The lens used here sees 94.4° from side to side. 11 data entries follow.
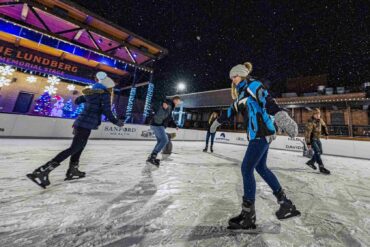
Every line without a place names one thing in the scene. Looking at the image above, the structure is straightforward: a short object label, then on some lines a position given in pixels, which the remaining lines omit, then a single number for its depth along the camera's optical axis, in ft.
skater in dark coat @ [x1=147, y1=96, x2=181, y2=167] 12.91
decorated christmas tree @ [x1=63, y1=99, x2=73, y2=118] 41.24
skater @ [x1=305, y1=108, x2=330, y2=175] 14.36
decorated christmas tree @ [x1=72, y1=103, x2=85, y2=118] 40.97
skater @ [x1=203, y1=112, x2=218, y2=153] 23.41
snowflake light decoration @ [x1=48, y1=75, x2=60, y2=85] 39.95
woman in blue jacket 5.08
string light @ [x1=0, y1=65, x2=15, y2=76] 34.54
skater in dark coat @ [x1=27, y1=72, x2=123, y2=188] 7.98
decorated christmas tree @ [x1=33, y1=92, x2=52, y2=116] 38.27
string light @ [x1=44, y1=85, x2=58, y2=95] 39.78
